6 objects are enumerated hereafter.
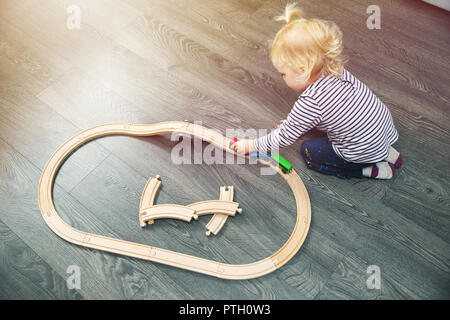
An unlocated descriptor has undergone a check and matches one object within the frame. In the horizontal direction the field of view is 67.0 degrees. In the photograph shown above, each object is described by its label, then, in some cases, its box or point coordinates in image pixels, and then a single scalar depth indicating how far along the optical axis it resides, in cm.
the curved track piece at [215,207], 130
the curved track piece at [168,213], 129
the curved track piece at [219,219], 129
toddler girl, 103
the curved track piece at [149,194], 132
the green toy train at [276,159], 134
